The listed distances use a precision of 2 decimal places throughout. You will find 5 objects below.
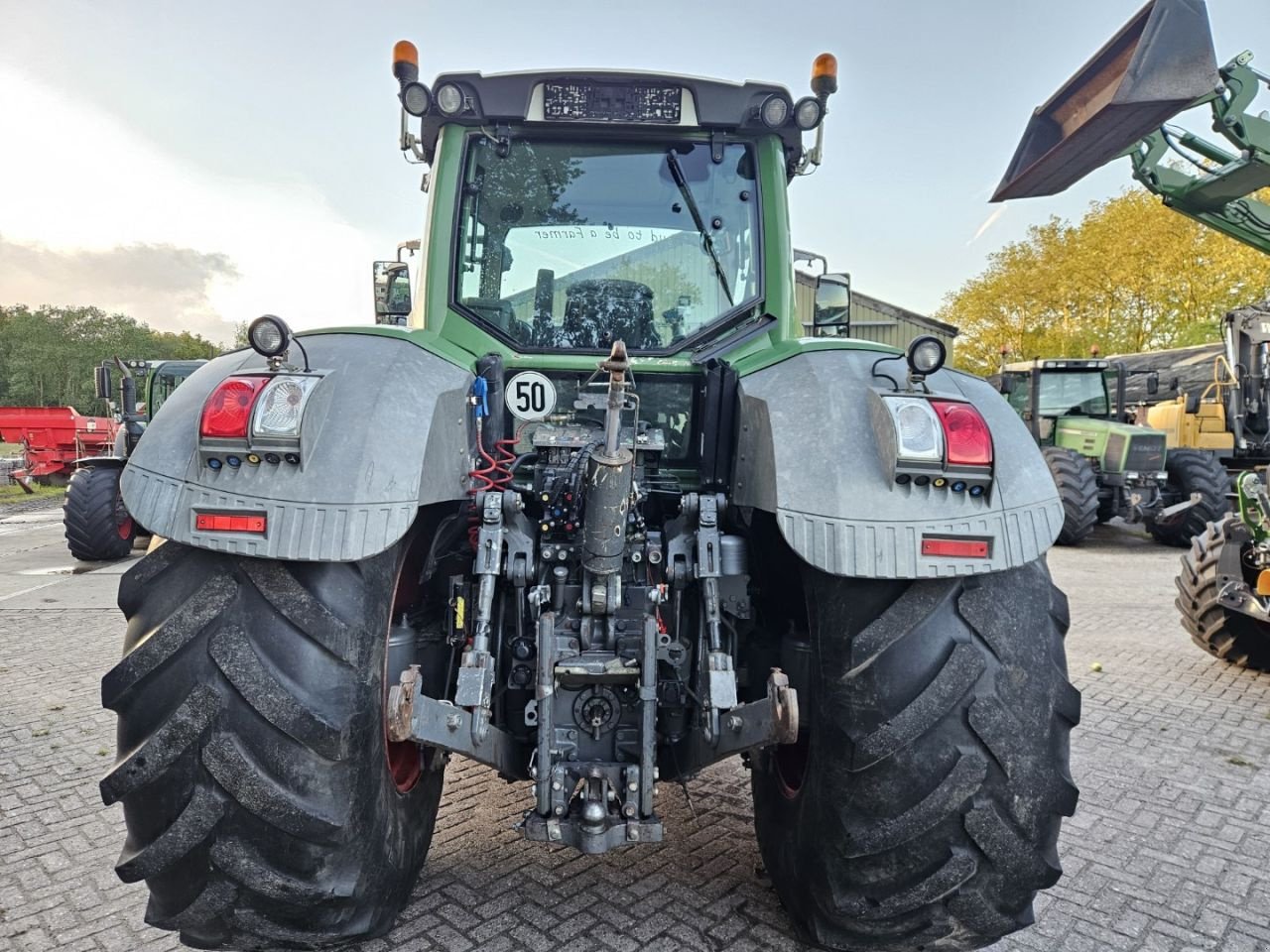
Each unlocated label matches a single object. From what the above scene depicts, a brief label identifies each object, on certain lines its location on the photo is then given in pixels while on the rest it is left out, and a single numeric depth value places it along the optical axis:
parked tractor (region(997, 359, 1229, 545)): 11.58
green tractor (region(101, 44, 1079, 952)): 1.99
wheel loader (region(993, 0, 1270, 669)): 2.77
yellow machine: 13.95
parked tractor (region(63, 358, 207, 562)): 10.21
